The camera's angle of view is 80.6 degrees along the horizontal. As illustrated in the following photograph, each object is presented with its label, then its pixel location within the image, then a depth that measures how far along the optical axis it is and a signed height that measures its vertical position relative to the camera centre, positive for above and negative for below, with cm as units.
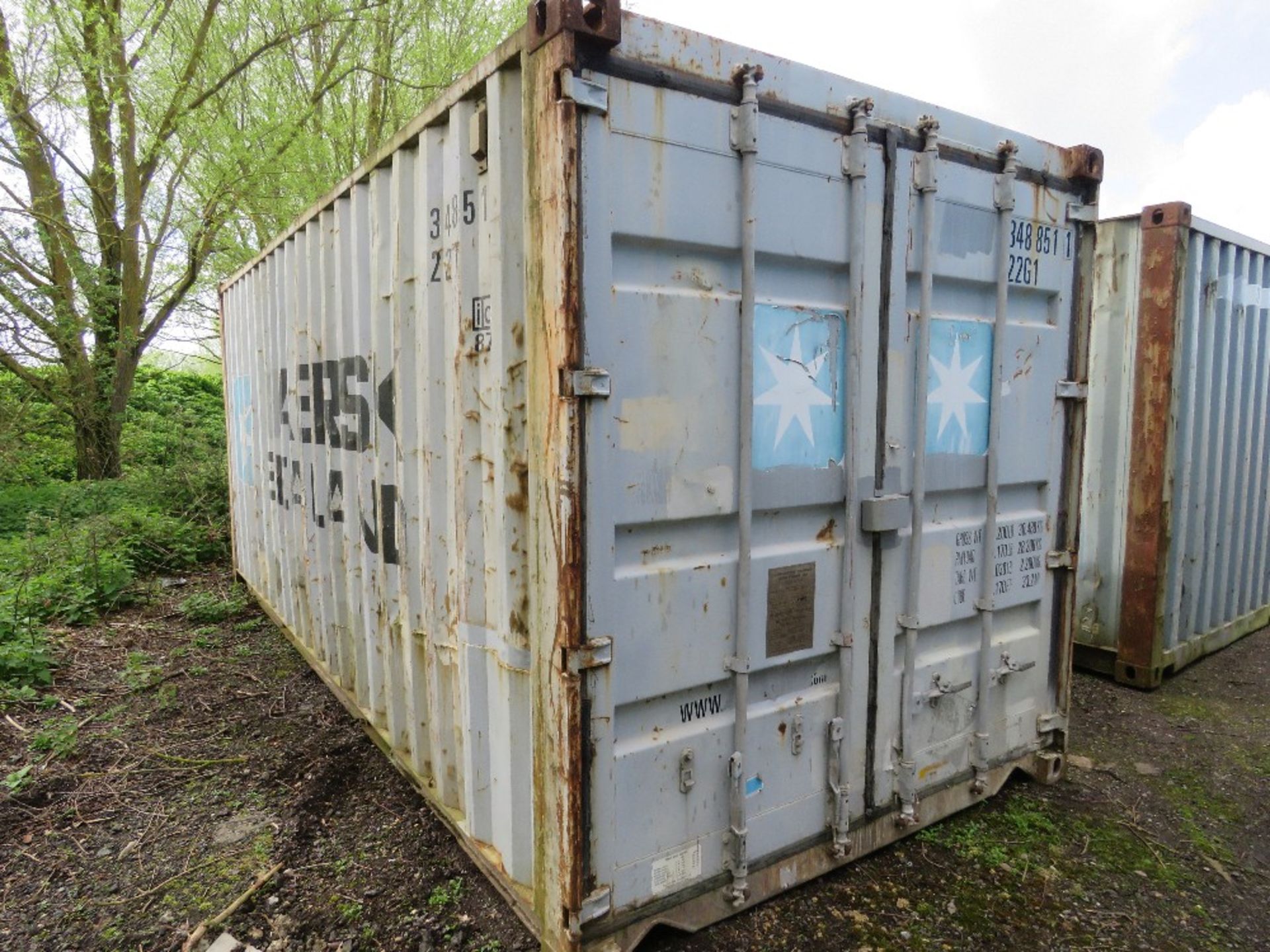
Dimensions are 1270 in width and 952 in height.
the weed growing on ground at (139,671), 491 -171
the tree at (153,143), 891 +360
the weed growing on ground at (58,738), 399 -174
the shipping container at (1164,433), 472 -10
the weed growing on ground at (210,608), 629 -160
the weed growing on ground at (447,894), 266 -171
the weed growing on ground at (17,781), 362 -177
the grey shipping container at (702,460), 217 -14
